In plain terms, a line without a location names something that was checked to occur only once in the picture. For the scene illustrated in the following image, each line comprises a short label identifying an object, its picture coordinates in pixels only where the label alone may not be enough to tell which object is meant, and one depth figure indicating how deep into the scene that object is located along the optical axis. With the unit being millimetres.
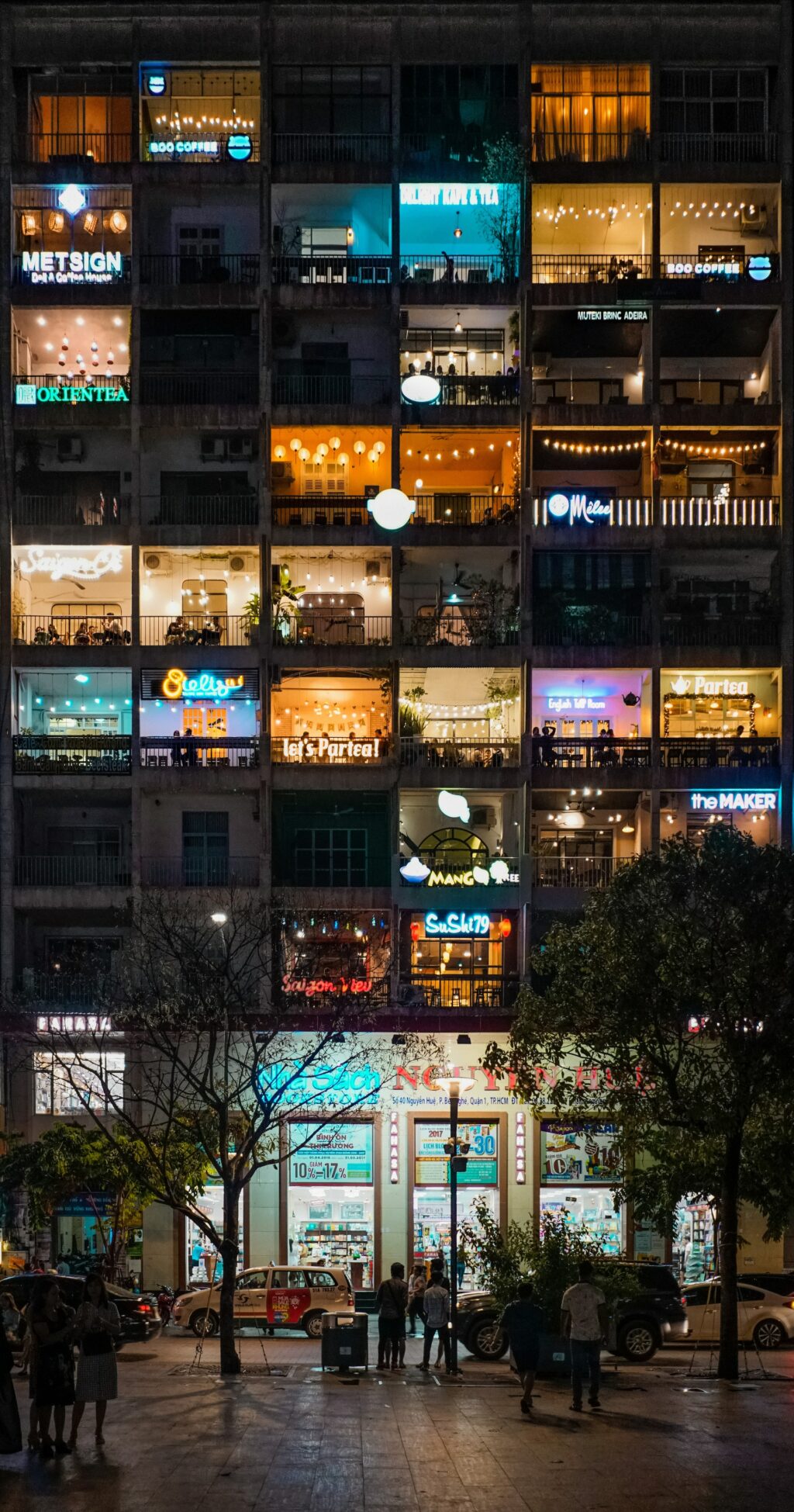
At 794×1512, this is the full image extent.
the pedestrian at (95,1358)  18844
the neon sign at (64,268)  46812
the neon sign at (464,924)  44812
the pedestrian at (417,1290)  32156
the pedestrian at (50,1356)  17703
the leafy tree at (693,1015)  28375
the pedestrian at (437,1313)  29109
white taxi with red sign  34969
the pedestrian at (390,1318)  29688
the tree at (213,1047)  31500
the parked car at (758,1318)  33062
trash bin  27766
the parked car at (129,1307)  33750
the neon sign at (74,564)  47094
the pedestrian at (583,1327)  22391
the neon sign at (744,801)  45531
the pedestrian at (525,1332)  22547
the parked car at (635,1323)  31203
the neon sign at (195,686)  45500
